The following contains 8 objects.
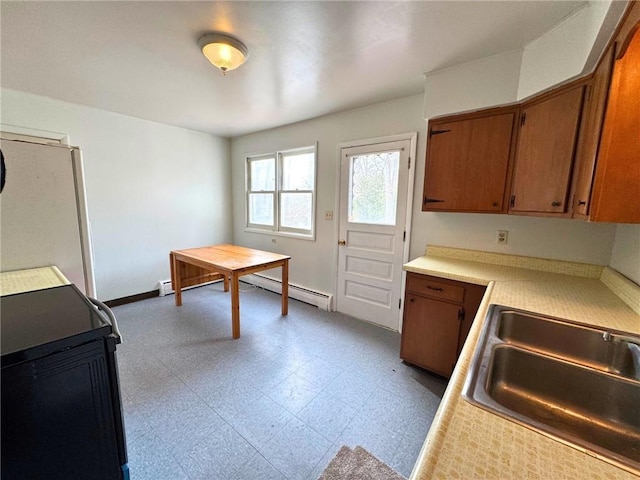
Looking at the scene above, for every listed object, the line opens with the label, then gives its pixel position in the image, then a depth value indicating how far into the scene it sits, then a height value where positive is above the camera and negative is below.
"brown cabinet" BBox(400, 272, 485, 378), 1.86 -0.83
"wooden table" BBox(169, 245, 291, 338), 2.65 -0.66
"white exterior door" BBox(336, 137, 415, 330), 2.74 -0.22
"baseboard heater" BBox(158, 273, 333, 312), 3.41 -1.21
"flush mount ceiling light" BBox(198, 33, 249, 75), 1.67 +1.03
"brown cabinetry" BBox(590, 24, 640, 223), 1.12 +0.30
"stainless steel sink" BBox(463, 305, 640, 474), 0.80 -0.58
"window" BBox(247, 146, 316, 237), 3.59 +0.22
